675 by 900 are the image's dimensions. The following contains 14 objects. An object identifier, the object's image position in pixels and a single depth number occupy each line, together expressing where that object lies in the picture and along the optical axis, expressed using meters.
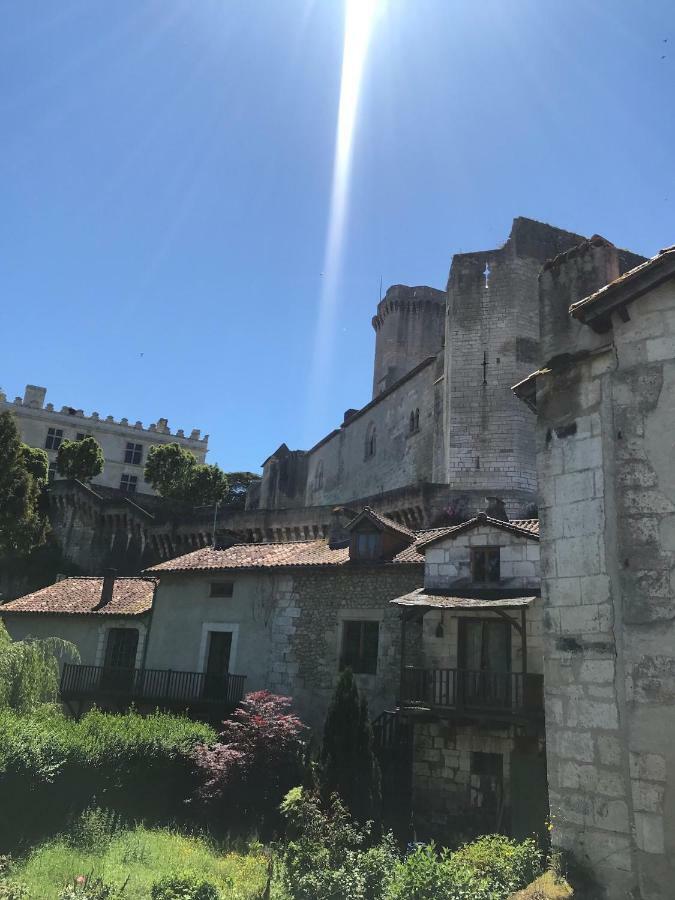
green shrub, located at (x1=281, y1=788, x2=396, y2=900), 7.89
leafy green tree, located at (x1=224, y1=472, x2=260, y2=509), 70.82
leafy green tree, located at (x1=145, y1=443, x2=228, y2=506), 47.94
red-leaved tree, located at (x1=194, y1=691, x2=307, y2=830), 13.99
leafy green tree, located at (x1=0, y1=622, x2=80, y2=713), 15.30
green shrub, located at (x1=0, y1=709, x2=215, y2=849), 12.85
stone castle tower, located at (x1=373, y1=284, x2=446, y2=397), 62.25
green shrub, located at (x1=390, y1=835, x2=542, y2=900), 7.04
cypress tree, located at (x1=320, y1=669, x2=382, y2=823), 12.94
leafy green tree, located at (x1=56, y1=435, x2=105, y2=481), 45.12
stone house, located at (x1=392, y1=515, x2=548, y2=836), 14.06
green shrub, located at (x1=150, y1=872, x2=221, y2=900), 8.23
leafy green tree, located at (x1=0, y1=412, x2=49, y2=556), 29.62
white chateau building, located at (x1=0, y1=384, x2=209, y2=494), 59.19
